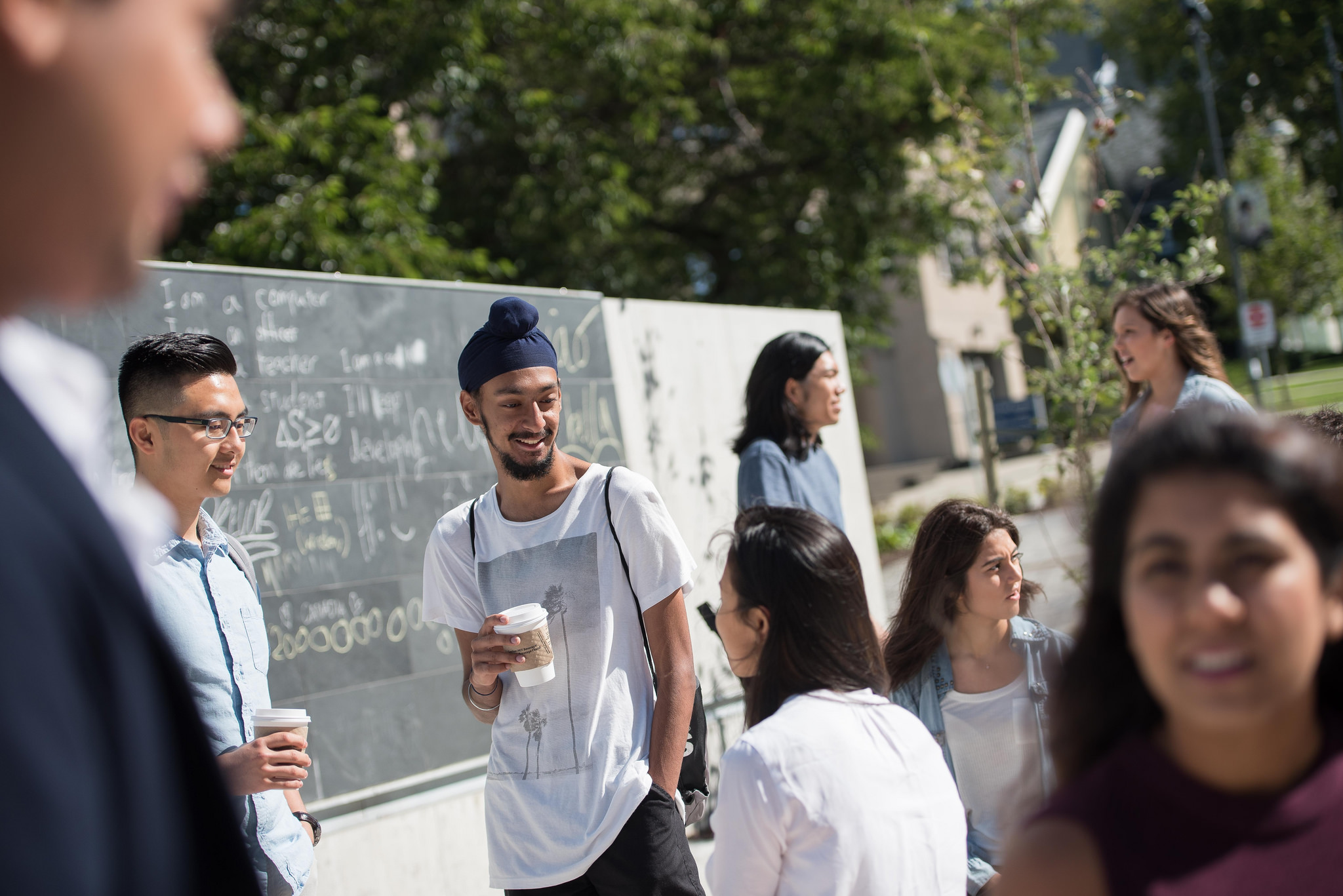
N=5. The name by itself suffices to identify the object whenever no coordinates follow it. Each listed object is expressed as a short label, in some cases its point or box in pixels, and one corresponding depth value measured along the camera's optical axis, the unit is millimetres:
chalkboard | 4516
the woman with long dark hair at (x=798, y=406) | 4395
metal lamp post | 18188
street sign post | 18797
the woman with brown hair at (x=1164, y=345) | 4039
